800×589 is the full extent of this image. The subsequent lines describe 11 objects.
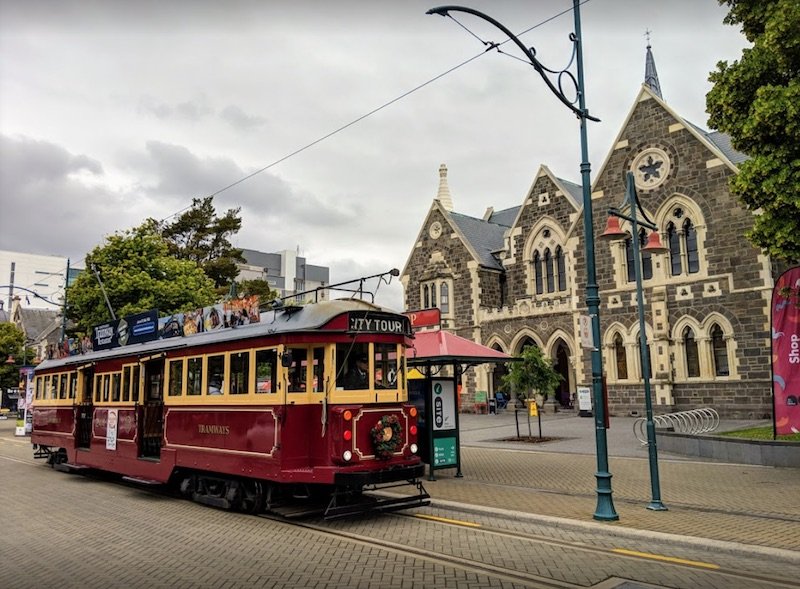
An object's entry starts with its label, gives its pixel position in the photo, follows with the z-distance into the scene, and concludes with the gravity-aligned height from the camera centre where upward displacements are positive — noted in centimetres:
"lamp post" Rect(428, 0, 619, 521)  935 +204
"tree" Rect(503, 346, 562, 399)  2147 +44
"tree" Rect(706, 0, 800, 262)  1301 +567
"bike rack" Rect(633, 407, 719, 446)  2025 -139
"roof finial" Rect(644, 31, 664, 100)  4553 +2233
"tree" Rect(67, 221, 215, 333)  3042 +547
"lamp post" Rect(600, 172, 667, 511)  1009 +197
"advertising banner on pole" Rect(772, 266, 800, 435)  1491 +64
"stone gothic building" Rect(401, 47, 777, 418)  2634 +493
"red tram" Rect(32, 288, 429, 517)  966 -31
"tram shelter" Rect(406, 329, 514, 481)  1376 -24
